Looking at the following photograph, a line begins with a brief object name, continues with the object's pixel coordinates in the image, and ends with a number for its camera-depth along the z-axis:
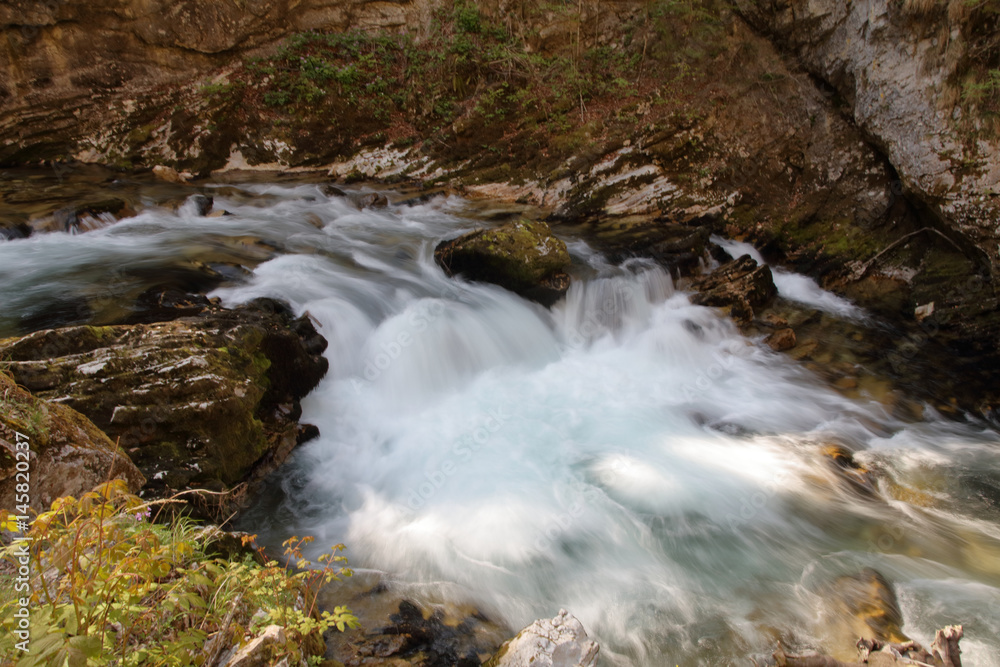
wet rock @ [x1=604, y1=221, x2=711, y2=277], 9.14
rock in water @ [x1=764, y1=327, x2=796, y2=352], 7.79
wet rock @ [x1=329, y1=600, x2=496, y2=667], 3.05
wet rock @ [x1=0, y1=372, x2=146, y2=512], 2.37
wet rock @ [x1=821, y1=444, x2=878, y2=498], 4.96
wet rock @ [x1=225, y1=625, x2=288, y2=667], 1.96
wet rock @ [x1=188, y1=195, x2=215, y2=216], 9.30
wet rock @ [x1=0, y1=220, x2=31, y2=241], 7.17
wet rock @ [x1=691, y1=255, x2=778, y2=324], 8.36
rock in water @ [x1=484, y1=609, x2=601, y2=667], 2.47
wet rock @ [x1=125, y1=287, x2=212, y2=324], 5.06
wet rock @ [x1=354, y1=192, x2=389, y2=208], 10.91
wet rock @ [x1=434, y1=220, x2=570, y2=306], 7.80
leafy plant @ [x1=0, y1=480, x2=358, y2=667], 1.59
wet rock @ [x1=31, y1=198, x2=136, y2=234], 7.64
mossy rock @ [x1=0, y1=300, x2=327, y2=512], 3.61
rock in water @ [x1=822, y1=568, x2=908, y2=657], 3.38
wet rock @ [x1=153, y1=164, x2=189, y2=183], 11.27
